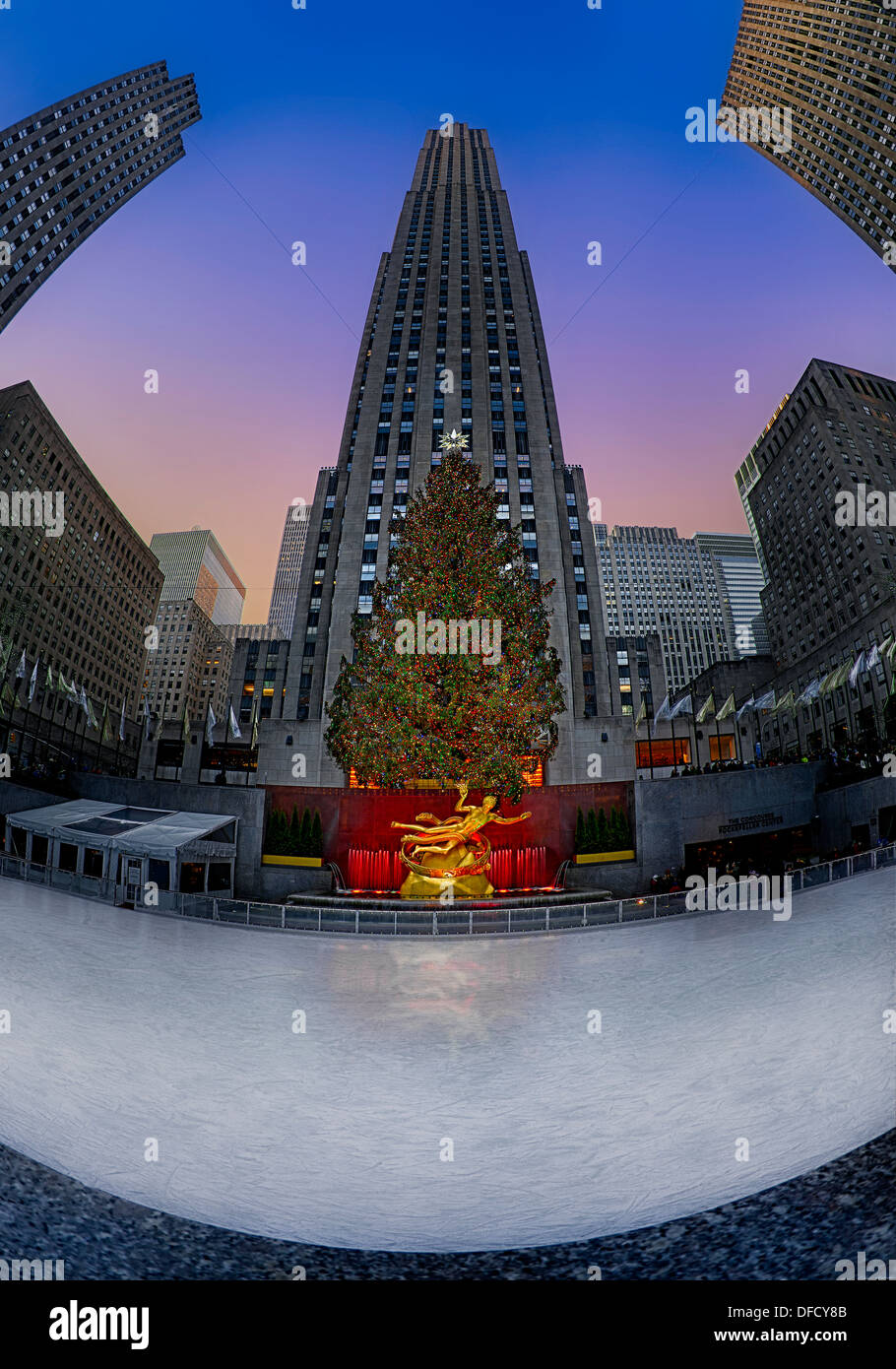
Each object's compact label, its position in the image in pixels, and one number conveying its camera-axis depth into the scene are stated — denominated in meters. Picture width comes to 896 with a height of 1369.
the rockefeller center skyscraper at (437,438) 61.12
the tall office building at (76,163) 103.44
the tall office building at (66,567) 107.12
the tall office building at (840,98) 113.25
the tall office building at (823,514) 100.88
